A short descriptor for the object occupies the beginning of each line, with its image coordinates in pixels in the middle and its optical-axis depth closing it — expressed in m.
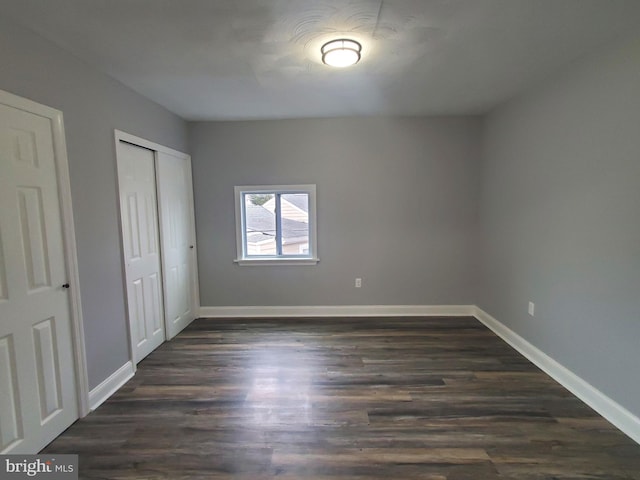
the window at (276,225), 3.91
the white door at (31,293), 1.64
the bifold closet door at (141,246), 2.65
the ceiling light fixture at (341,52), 1.94
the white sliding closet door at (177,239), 3.27
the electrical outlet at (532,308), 2.81
